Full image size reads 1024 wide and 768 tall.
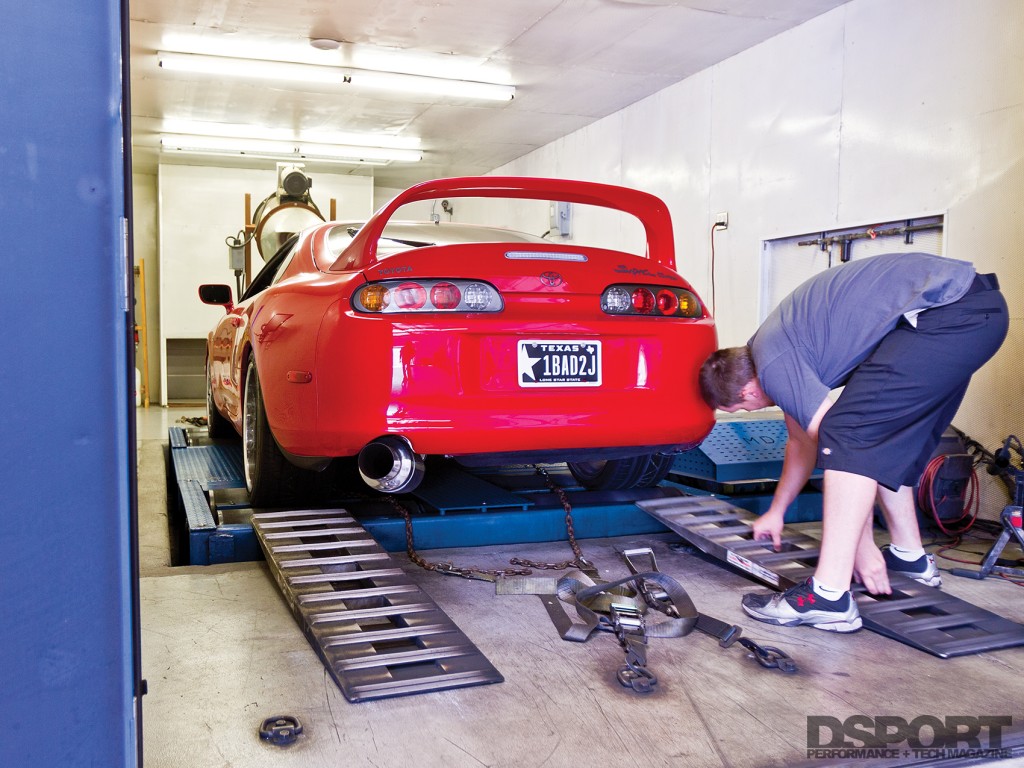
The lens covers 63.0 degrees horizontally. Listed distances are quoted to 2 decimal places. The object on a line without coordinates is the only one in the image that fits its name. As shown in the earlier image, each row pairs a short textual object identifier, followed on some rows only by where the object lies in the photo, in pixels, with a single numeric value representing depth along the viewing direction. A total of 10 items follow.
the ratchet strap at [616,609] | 2.45
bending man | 2.60
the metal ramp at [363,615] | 2.11
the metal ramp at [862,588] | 2.52
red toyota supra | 2.71
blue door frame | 1.11
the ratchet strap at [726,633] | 2.31
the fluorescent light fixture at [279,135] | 10.91
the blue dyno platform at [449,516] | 3.29
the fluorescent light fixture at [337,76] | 8.05
